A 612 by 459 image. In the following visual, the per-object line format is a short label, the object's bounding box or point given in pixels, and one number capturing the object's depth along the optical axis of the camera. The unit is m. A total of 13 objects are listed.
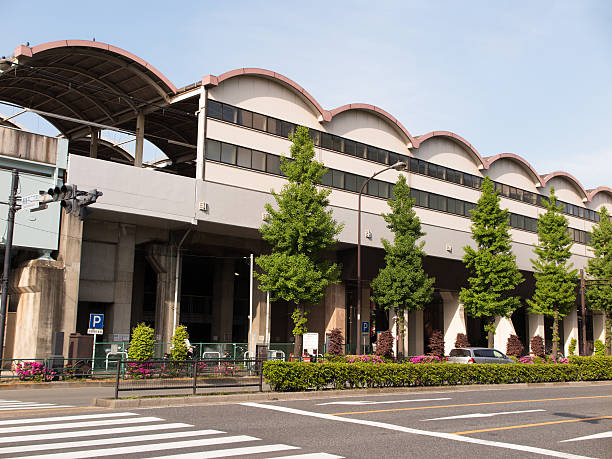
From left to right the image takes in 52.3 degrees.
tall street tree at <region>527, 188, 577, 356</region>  45.78
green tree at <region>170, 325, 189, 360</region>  28.79
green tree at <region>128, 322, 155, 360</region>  28.17
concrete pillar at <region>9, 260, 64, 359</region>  28.09
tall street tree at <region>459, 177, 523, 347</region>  40.47
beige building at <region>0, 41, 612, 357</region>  31.56
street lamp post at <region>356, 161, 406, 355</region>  31.00
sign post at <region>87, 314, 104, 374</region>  27.64
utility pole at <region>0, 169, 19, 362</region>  23.12
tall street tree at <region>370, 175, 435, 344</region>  37.19
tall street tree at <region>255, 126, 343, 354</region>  30.97
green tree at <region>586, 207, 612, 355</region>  52.28
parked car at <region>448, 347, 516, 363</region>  32.97
